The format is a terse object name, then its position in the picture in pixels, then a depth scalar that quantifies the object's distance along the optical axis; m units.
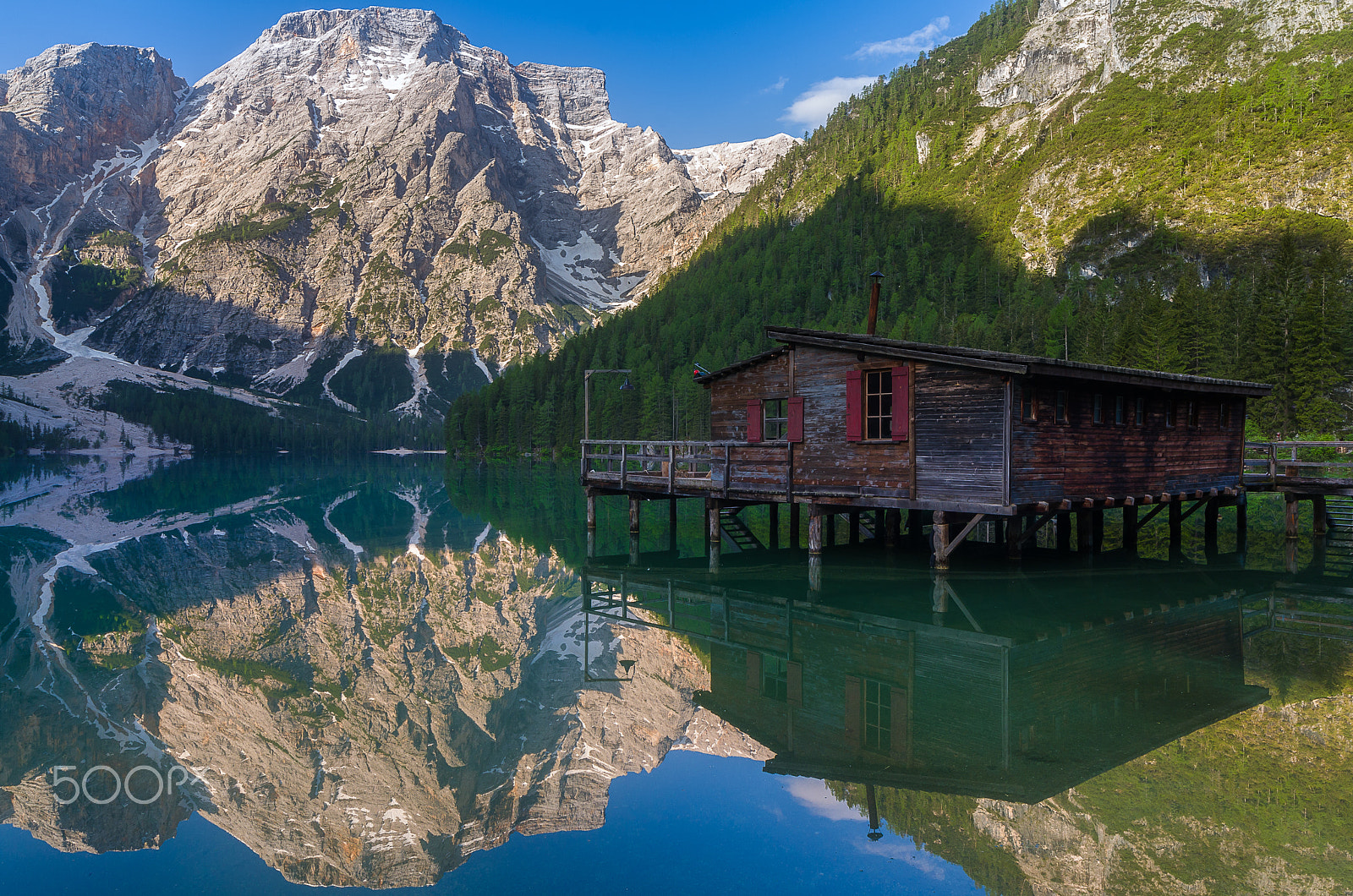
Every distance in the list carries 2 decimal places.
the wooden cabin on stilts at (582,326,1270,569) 22.30
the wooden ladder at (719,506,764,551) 33.16
